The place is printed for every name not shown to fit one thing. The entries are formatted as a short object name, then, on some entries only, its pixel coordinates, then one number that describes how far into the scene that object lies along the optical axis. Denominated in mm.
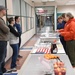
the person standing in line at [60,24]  6193
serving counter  1975
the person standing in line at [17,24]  5328
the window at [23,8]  9358
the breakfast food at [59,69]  1693
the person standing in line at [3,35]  3312
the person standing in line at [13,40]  4484
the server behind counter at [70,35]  4239
